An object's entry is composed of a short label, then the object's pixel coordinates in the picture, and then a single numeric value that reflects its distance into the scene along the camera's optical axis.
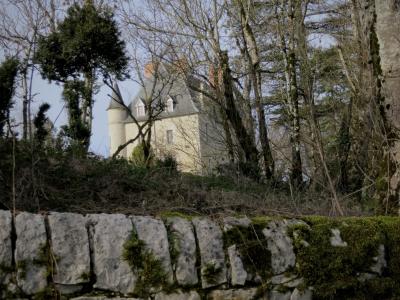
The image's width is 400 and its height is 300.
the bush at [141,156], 10.92
